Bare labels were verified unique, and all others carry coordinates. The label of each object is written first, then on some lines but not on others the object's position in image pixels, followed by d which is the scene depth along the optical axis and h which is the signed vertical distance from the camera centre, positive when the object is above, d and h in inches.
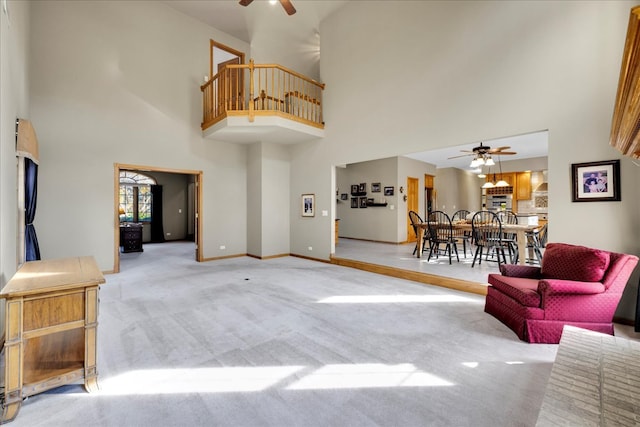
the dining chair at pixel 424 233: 256.9 -20.1
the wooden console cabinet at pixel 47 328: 66.0 -28.1
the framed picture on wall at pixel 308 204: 269.9 +8.2
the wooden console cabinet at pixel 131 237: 305.3 -24.5
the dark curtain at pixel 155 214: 401.1 +0.2
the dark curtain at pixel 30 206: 141.9 +4.8
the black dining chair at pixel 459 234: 236.1 -19.1
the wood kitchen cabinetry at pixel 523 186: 371.9 +32.4
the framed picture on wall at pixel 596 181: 124.0 +13.1
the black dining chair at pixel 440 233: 234.4 -18.2
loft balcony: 220.1 +83.3
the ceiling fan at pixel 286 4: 166.4 +122.6
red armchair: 103.2 -32.6
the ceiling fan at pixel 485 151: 231.0 +50.2
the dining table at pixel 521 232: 194.0 -14.5
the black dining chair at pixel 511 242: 211.3 -23.3
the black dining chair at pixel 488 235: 204.5 -17.5
